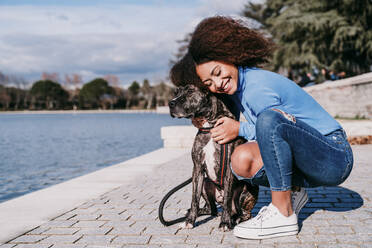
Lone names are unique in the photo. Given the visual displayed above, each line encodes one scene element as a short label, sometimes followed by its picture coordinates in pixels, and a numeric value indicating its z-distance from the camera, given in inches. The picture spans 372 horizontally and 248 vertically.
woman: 114.8
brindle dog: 125.9
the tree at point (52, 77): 5553.6
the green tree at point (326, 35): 900.0
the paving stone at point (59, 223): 148.4
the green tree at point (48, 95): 4687.7
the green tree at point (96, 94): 4795.8
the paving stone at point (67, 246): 121.0
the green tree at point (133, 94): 5007.4
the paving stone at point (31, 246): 123.0
